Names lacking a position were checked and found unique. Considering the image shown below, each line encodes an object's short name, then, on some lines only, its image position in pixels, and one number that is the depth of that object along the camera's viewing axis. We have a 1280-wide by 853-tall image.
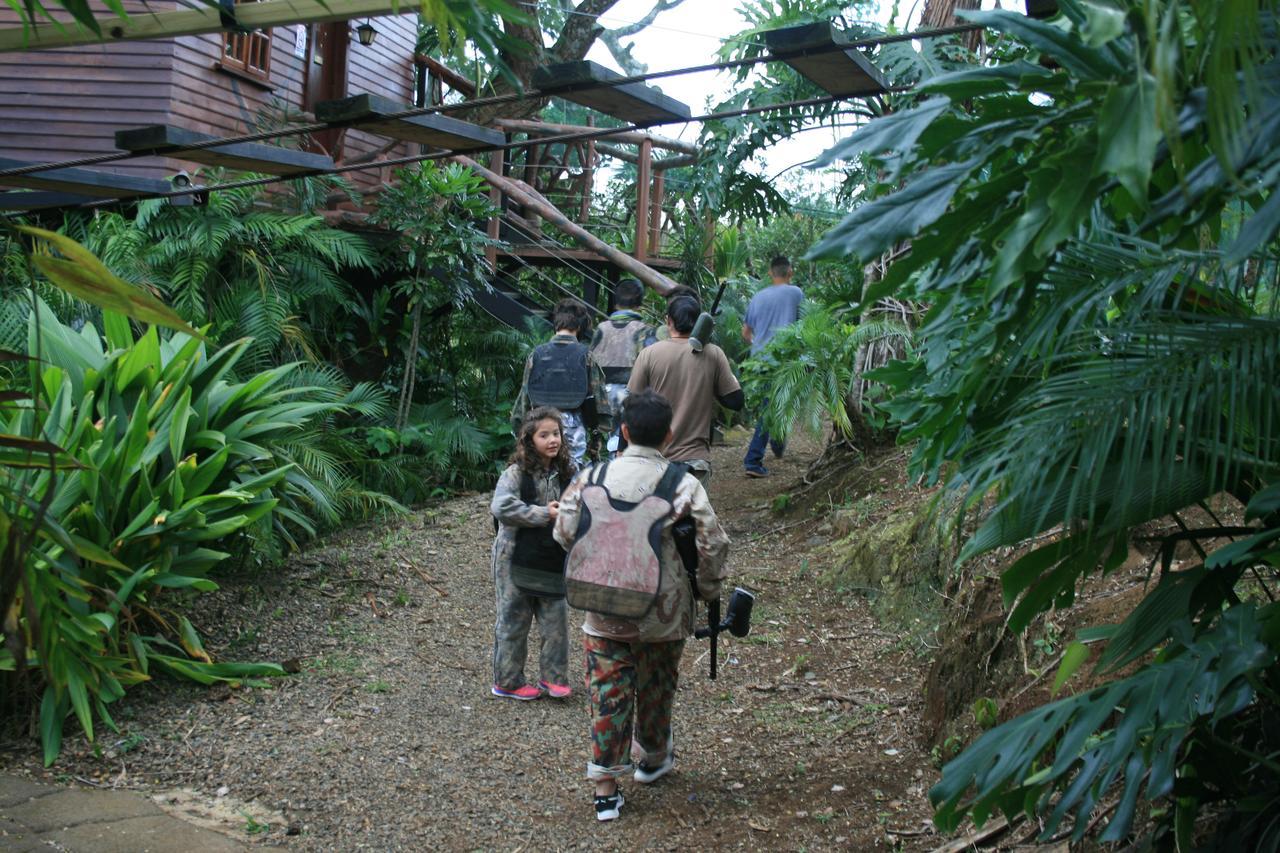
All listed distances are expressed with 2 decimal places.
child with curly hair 5.65
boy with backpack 4.42
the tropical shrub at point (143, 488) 5.51
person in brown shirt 7.13
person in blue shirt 10.20
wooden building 11.12
